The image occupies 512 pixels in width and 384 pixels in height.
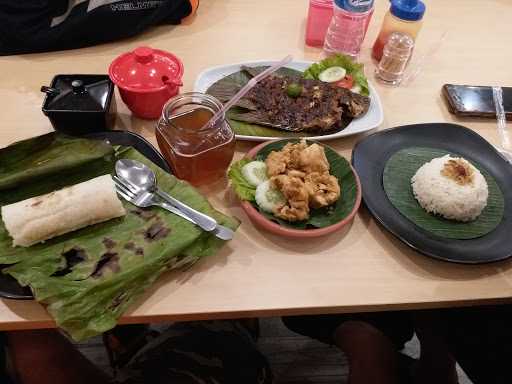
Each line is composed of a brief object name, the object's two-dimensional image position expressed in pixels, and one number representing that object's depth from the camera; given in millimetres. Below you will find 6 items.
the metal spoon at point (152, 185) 946
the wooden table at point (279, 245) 909
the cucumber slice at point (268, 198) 1021
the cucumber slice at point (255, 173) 1063
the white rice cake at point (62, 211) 874
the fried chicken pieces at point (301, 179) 1001
